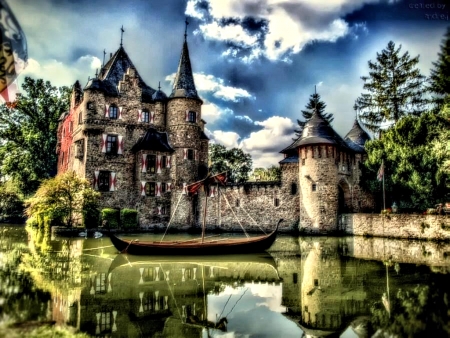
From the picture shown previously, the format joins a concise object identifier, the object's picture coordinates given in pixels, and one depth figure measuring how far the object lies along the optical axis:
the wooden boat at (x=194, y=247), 13.03
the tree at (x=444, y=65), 13.43
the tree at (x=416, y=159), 20.94
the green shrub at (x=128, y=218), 26.30
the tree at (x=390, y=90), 31.53
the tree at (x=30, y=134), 35.00
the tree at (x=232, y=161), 51.58
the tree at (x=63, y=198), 22.31
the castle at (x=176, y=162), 25.50
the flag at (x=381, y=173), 21.84
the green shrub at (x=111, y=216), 25.42
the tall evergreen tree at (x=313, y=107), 43.34
